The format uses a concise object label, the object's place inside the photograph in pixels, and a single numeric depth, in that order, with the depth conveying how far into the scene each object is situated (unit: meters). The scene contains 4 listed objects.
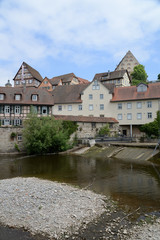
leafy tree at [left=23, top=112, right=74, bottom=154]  27.44
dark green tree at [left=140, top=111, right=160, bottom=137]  32.06
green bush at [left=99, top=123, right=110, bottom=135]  34.31
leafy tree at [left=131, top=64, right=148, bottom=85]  64.75
